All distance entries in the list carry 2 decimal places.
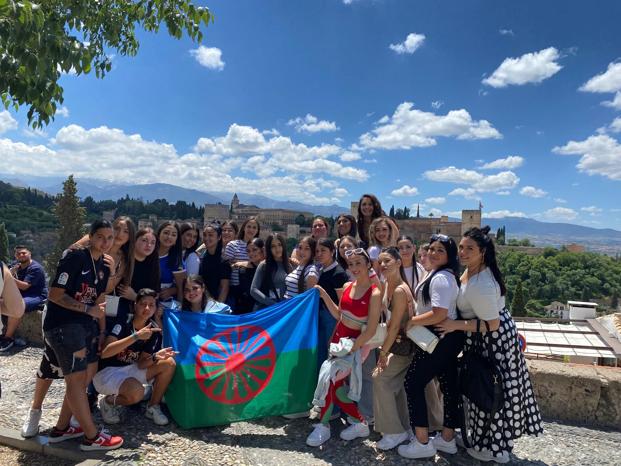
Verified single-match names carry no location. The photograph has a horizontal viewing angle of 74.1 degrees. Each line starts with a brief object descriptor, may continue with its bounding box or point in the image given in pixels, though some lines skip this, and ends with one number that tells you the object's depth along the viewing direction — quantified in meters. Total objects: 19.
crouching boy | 3.86
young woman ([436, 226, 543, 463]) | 3.35
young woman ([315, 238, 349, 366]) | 4.36
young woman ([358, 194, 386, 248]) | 5.45
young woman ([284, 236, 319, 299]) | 4.57
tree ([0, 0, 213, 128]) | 2.13
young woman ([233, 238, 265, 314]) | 5.23
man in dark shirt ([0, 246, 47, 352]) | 6.20
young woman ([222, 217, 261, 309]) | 5.33
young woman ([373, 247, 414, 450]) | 3.61
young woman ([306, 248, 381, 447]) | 3.71
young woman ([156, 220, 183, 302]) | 4.66
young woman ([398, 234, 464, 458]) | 3.42
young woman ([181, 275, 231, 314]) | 4.39
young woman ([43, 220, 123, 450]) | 3.34
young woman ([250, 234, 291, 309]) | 4.75
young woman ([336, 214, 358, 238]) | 5.27
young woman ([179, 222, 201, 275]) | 5.00
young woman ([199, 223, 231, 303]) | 5.16
